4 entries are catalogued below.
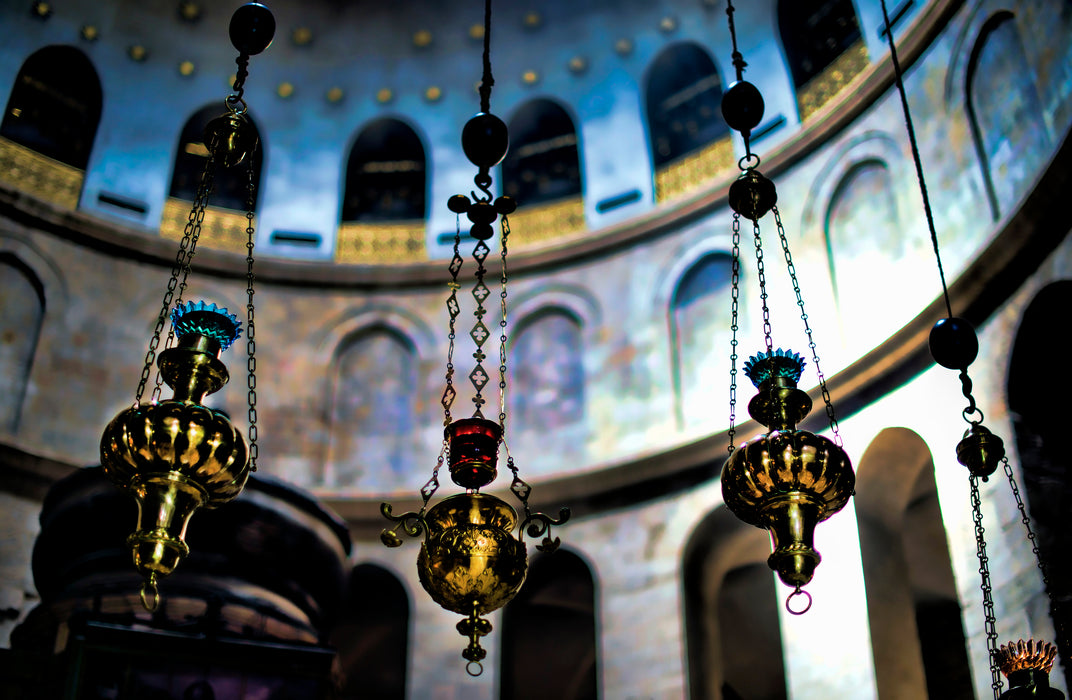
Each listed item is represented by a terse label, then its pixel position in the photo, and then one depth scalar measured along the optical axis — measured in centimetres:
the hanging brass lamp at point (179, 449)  359
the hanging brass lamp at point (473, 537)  390
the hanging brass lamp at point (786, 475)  385
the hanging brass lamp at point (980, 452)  507
